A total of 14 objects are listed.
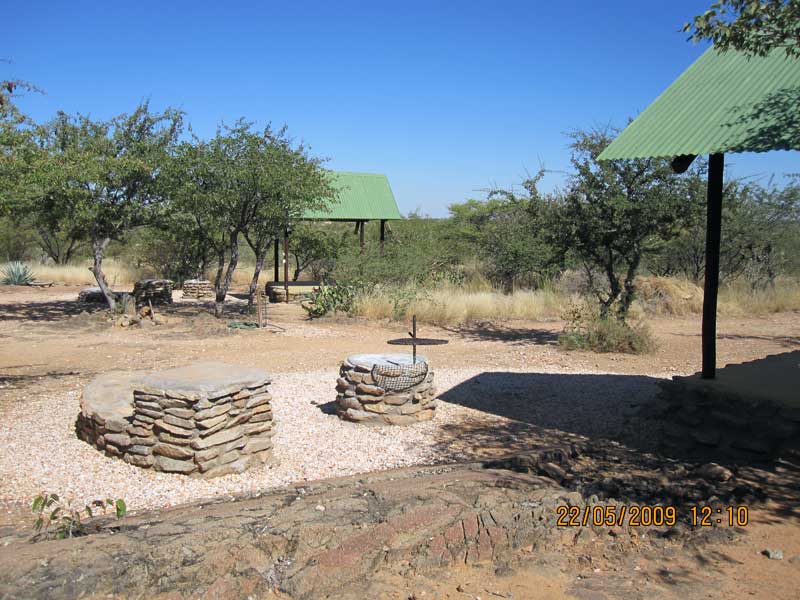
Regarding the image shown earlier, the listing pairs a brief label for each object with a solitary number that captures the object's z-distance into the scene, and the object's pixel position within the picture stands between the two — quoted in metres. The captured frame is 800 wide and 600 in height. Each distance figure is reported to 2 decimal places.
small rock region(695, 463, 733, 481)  5.36
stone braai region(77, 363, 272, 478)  5.75
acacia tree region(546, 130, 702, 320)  11.46
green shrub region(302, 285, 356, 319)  16.12
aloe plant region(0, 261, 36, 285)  23.69
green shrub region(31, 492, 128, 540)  4.23
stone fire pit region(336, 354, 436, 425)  7.37
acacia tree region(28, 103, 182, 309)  14.31
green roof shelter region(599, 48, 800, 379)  6.34
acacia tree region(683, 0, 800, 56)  5.82
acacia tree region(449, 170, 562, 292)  19.56
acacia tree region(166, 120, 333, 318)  14.73
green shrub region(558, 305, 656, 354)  11.70
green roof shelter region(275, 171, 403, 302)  21.55
